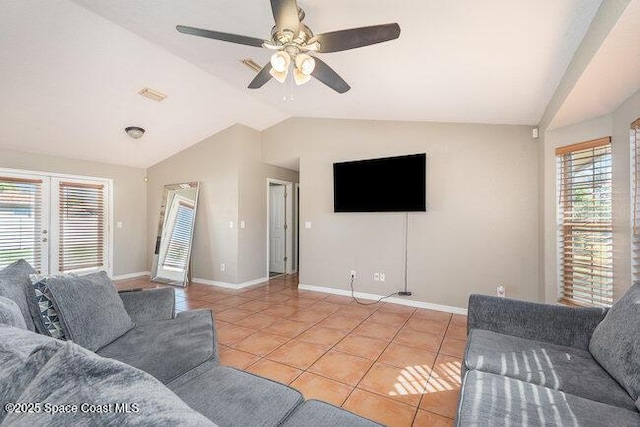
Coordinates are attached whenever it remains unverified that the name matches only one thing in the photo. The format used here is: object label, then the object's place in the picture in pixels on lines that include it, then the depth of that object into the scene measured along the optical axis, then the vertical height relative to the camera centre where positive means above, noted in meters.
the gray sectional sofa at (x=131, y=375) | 0.53 -0.53
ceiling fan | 1.61 +1.08
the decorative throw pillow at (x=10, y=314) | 1.14 -0.41
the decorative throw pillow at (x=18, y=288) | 1.55 -0.40
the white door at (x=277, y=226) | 6.03 -0.22
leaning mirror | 5.23 -0.36
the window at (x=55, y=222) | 4.28 -0.12
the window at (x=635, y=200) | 2.09 +0.12
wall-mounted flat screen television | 3.73 +0.43
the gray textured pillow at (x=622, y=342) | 1.25 -0.61
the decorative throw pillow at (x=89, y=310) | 1.62 -0.58
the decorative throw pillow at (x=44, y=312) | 1.62 -0.55
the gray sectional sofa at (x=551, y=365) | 1.11 -0.76
